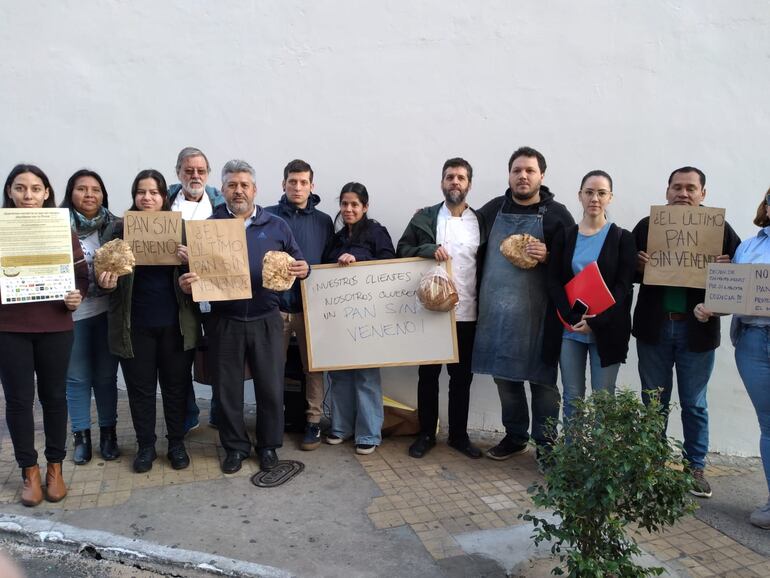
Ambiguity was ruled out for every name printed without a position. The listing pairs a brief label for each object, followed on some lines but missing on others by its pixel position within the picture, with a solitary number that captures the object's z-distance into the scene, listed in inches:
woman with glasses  156.2
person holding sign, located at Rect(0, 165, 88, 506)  143.6
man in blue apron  169.0
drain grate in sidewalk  163.5
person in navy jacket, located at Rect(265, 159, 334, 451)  184.5
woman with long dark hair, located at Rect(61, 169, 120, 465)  161.6
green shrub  102.3
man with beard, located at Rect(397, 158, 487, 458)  175.9
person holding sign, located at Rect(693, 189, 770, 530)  142.3
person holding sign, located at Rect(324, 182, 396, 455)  181.5
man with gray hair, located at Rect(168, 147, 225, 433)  173.3
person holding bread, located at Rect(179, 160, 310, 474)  165.5
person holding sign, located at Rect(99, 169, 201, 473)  162.2
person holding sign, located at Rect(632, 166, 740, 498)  154.7
